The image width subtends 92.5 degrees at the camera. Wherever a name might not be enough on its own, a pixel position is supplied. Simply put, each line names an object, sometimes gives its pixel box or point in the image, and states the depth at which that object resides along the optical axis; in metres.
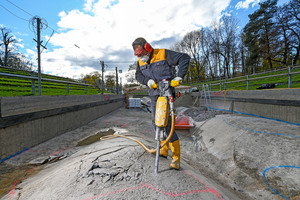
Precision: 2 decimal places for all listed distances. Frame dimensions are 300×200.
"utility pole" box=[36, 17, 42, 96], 5.24
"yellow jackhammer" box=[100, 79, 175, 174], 1.99
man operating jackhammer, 2.19
